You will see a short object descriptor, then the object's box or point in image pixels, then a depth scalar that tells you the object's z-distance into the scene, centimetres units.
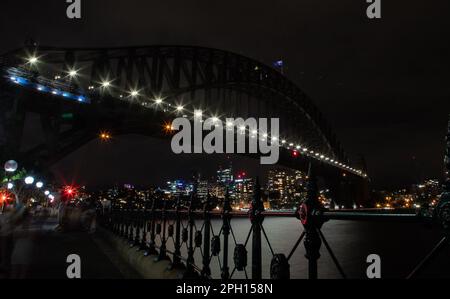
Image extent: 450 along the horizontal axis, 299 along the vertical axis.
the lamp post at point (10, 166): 1719
